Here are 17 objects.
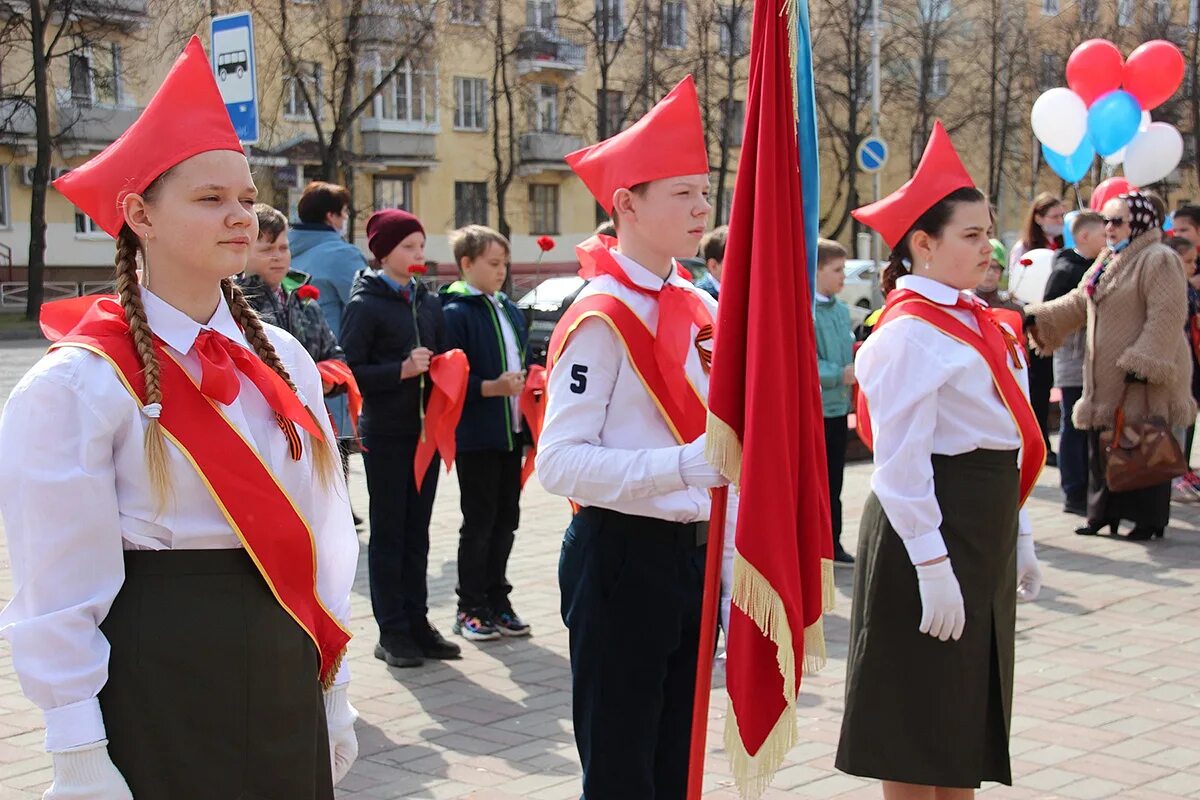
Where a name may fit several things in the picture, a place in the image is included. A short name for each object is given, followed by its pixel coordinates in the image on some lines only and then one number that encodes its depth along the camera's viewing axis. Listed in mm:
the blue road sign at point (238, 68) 8195
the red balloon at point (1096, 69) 13875
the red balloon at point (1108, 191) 9820
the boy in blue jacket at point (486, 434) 6938
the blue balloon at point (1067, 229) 10736
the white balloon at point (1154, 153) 14055
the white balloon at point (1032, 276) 11422
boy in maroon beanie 6559
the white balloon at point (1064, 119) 14336
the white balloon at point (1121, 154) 14210
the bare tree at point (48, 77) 31750
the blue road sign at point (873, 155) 22859
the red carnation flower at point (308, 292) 6637
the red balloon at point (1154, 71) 13531
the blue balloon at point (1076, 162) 14484
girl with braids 2508
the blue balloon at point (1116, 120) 13859
